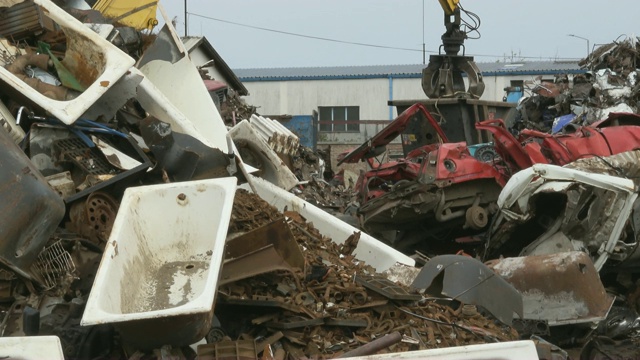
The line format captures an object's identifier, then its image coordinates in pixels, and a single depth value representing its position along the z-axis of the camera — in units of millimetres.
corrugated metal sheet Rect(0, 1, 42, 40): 7246
